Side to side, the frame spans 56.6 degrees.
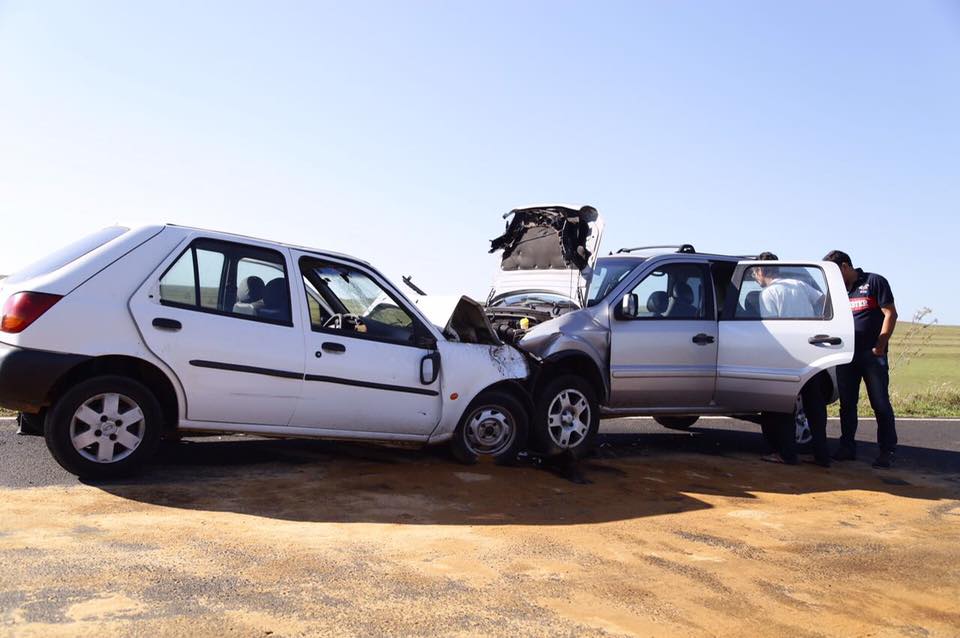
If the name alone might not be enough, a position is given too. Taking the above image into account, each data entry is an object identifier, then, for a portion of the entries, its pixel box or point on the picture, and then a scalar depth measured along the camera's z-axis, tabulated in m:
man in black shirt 9.63
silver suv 8.55
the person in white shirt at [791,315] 9.35
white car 6.02
